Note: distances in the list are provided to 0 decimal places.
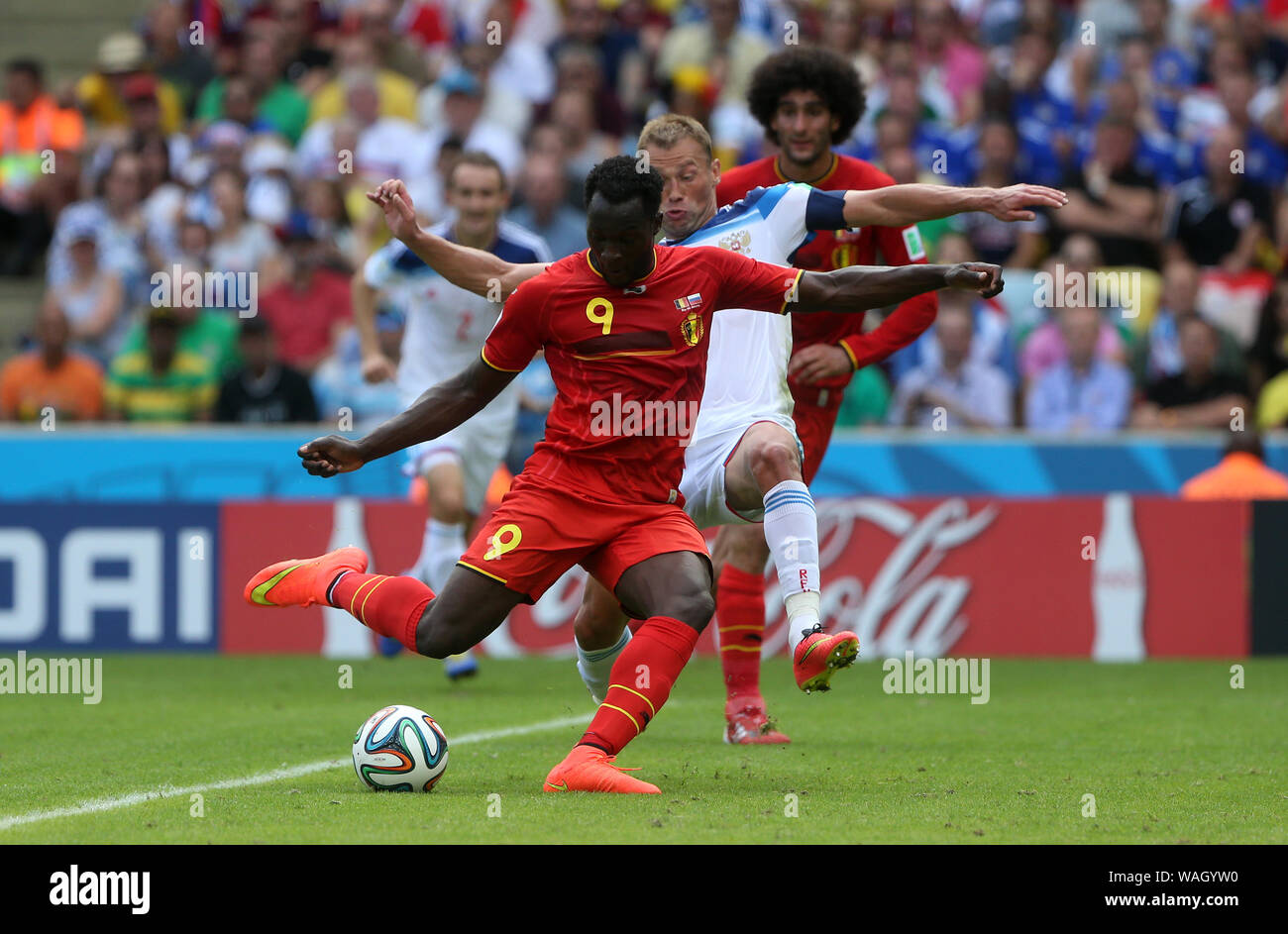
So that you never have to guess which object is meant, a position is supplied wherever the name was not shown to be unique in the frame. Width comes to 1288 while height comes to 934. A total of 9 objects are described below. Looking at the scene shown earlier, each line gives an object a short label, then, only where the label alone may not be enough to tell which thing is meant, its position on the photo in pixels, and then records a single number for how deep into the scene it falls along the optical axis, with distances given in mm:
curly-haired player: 8078
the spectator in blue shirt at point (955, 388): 13812
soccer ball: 6270
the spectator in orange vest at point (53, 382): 14336
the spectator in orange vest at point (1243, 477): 12609
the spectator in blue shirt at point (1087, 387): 13727
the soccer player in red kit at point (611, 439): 6262
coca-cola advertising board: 12469
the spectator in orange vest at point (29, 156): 16766
